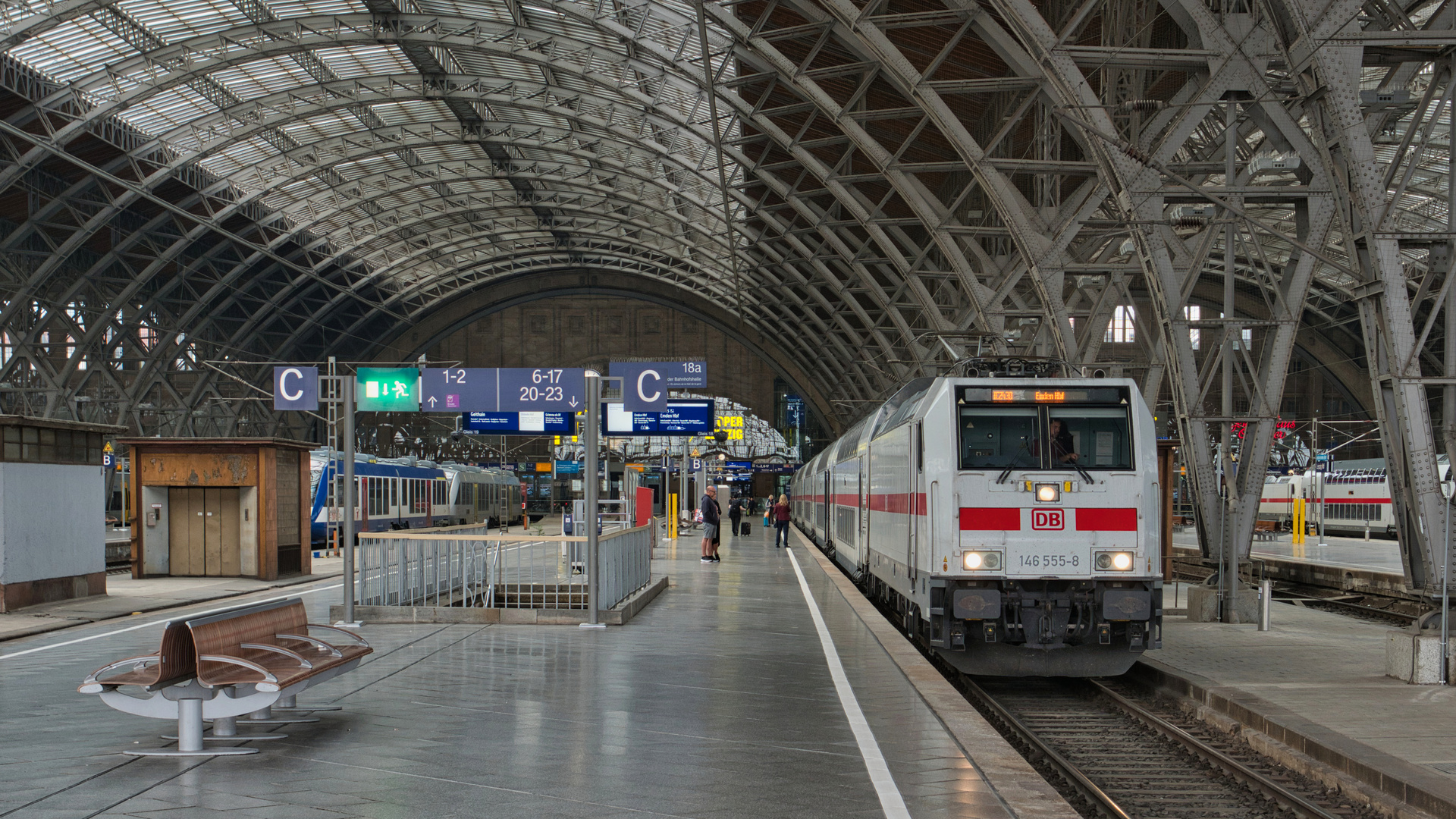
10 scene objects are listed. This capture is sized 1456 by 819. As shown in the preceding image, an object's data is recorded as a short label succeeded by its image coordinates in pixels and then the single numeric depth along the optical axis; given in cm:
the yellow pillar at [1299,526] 4316
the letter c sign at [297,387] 1703
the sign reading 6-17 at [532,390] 1706
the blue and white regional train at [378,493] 3972
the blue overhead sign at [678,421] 3475
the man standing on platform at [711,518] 2956
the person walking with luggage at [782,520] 3667
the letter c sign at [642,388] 1898
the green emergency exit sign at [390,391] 1711
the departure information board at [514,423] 2716
